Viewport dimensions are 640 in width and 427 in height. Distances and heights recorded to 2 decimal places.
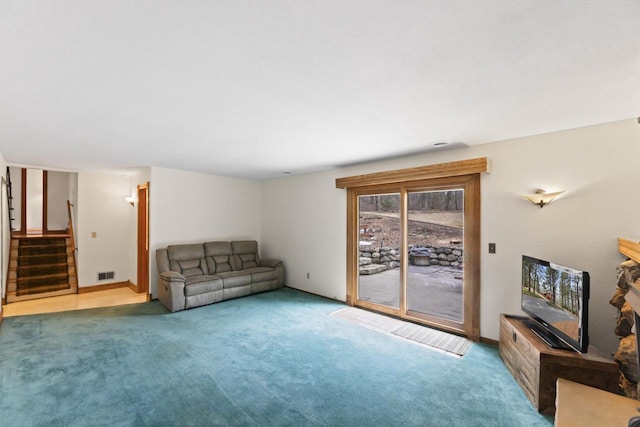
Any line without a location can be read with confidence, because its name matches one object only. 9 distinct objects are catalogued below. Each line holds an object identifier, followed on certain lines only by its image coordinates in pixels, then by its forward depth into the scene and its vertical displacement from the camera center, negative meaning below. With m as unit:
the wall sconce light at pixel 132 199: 5.90 +0.32
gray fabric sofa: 4.57 -1.14
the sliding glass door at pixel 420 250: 3.58 -0.55
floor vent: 5.95 -1.33
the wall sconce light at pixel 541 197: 2.92 +0.18
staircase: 5.32 -1.15
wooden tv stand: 2.07 -1.21
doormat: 3.29 -1.57
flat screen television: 2.16 -0.78
